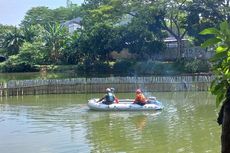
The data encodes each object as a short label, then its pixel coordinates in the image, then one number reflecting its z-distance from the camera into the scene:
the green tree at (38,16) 84.56
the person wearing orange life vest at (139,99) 20.80
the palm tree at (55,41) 46.91
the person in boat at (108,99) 21.27
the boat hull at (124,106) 20.70
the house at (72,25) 70.14
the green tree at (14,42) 54.16
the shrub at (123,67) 39.72
